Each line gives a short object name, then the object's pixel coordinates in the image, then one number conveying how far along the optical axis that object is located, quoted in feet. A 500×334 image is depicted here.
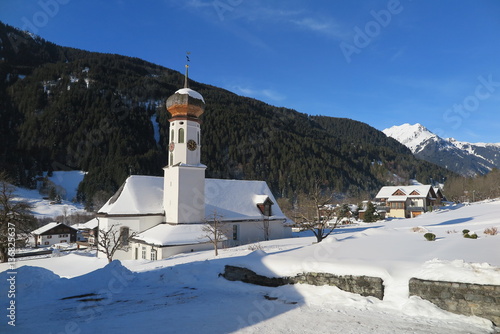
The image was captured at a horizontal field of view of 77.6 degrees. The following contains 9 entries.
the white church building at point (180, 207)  88.17
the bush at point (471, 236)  50.03
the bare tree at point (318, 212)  70.69
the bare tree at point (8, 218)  78.79
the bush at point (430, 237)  50.80
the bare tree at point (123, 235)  90.69
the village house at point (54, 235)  199.72
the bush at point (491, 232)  59.26
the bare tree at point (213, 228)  85.94
